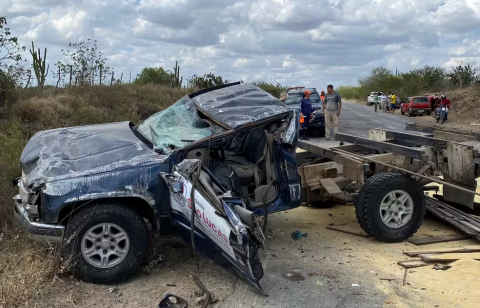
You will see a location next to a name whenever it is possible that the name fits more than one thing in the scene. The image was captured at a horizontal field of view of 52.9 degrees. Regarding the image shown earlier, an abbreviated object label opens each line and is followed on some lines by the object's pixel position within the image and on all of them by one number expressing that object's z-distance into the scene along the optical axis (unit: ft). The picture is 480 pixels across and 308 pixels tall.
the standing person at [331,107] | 50.80
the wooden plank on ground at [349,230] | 20.96
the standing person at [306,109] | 58.29
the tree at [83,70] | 67.15
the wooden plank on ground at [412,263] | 17.14
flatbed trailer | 19.75
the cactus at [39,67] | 68.49
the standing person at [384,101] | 139.33
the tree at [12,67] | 38.96
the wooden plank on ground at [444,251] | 18.36
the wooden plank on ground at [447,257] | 17.55
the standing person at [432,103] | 116.57
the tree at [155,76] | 100.99
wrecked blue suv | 14.69
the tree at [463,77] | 150.82
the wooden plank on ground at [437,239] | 19.90
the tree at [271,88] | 135.76
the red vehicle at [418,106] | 114.83
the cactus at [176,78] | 98.81
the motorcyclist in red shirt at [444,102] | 99.12
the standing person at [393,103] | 133.06
